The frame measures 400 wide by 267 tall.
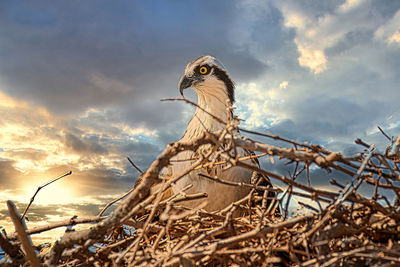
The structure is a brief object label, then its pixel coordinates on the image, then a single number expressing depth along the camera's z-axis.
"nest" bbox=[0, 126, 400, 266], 1.62
